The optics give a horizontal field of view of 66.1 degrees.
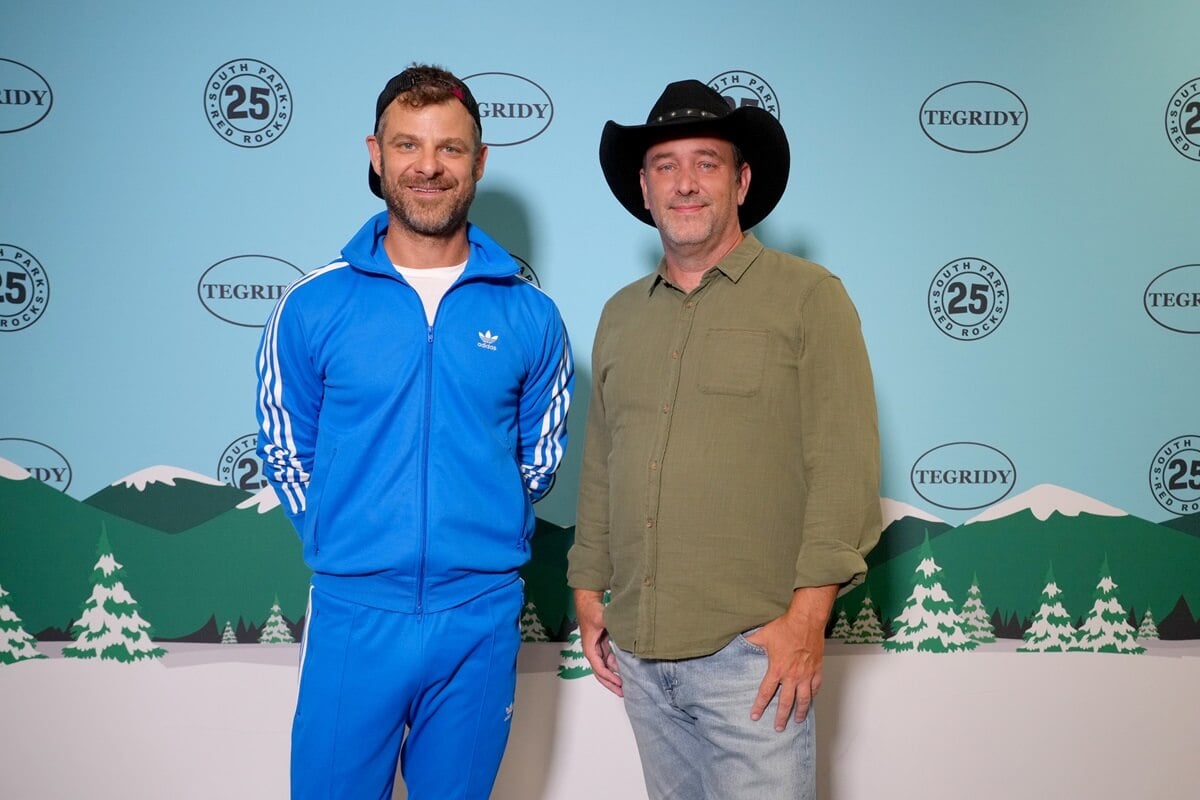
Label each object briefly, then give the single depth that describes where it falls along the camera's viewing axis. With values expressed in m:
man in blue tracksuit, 1.60
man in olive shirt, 1.48
